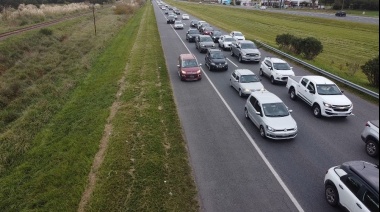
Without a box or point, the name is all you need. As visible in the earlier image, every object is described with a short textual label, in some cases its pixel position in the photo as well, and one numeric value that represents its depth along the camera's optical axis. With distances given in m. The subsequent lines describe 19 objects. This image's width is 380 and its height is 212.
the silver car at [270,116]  13.49
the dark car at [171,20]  61.47
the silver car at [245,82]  19.05
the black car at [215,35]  39.75
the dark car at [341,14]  69.93
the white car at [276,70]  21.91
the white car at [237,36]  36.76
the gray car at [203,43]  33.12
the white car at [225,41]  34.43
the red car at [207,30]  43.84
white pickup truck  15.68
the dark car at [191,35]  39.84
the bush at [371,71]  19.80
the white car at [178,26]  52.94
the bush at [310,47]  29.25
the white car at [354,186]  8.02
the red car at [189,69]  22.62
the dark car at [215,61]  25.26
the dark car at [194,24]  54.75
